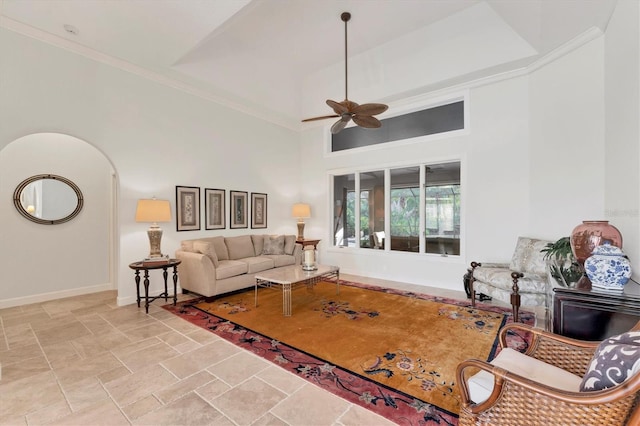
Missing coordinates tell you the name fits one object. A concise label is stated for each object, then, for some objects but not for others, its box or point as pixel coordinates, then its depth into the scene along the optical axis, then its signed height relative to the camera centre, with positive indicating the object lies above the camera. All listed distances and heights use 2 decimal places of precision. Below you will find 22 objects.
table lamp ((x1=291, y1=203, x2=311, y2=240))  6.49 +0.02
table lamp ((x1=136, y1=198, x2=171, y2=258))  3.96 -0.06
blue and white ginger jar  1.85 -0.39
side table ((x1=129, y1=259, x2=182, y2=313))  3.83 -0.82
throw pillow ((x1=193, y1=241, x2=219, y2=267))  4.31 -0.60
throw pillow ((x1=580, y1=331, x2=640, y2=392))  1.09 -0.62
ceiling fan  3.67 +1.37
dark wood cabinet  1.74 -0.66
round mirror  4.16 +0.21
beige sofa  4.21 -0.86
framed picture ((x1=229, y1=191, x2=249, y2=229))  5.66 +0.06
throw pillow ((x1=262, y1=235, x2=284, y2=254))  5.66 -0.68
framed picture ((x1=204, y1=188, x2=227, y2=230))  5.22 +0.06
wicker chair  1.08 -0.82
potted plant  2.34 -0.53
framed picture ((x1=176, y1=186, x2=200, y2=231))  4.82 +0.07
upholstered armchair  3.36 -0.86
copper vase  2.11 -0.20
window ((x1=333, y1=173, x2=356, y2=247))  6.36 +0.04
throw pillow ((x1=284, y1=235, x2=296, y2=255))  5.71 -0.67
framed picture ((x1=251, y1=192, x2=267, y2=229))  6.06 +0.04
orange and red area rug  2.05 -1.35
